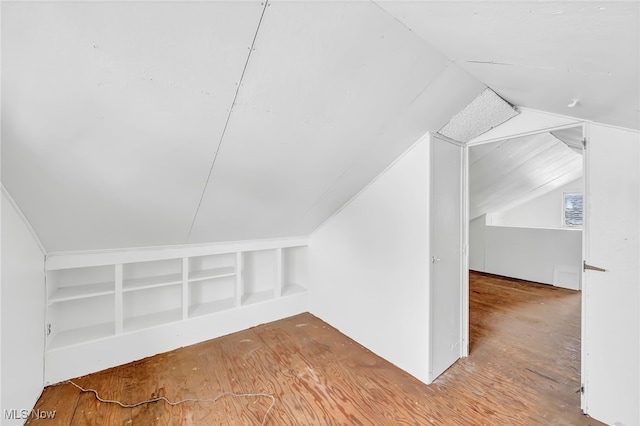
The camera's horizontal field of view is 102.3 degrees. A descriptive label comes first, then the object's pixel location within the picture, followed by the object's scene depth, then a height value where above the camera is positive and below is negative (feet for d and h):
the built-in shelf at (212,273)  7.97 -2.04
